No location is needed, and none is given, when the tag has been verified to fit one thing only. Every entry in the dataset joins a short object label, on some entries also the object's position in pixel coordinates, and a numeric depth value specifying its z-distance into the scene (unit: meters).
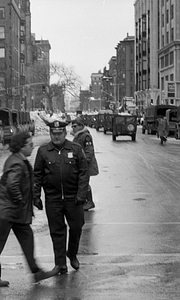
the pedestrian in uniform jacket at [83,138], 11.31
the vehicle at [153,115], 54.22
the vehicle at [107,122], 57.78
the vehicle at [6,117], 40.50
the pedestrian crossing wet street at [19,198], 6.40
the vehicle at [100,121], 72.12
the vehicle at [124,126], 44.06
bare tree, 122.69
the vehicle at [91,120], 92.70
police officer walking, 6.86
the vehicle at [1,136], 34.56
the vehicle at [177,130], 44.89
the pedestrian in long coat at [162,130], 36.09
